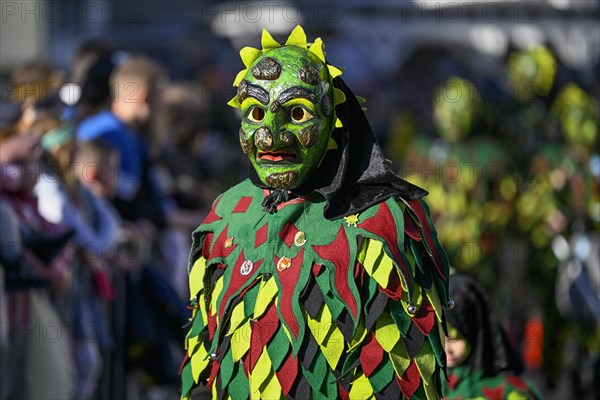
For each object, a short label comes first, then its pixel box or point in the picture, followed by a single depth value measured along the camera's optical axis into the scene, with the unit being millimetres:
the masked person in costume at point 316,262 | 6835
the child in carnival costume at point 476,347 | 8595
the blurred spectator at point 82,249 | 12351
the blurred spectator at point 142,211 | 12969
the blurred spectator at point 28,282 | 11052
